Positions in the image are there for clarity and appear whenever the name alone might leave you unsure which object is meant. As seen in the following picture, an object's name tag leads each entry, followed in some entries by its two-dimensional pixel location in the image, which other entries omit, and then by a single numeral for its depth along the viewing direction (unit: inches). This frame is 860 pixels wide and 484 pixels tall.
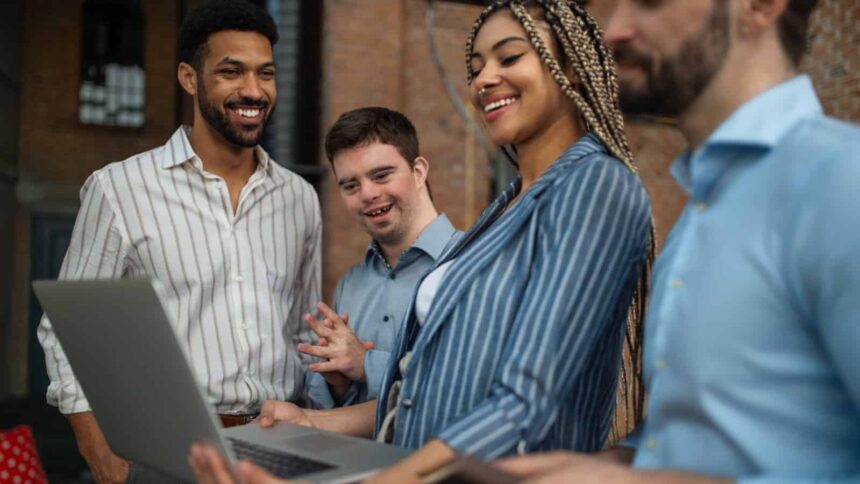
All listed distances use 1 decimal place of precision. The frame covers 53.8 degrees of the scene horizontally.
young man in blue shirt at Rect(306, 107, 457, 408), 100.7
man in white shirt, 98.2
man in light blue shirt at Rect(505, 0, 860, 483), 36.7
